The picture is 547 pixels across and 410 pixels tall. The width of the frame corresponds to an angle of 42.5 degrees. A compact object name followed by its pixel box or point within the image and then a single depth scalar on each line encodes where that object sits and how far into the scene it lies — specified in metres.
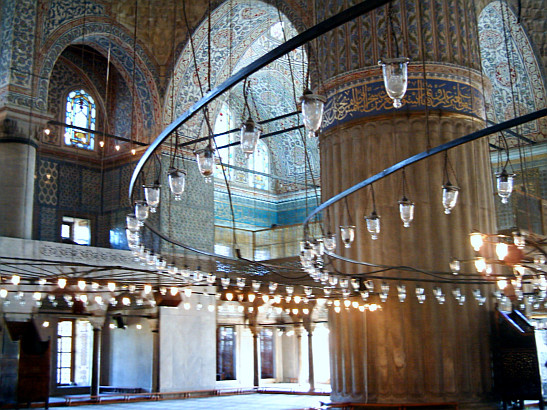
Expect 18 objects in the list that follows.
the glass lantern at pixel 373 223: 6.62
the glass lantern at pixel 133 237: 6.98
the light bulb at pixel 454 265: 8.52
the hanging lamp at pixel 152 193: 5.08
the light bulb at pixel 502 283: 8.91
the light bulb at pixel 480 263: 7.75
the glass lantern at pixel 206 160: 4.11
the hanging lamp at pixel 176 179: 4.50
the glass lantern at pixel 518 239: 7.36
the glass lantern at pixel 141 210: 5.88
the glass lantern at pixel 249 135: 3.51
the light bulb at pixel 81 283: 9.13
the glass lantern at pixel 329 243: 7.27
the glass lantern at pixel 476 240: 7.87
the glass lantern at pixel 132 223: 6.44
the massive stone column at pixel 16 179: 11.20
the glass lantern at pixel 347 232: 7.17
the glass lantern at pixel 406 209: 5.81
